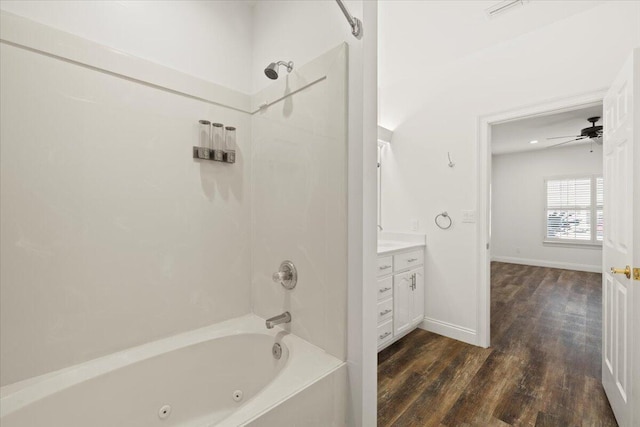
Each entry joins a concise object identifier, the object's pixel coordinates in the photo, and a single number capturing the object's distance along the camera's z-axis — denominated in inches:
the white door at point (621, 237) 52.5
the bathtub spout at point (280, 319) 58.9
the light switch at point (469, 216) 101.0
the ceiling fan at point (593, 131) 148.9
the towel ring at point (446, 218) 107.7
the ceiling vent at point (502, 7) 78.5
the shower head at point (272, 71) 52.2
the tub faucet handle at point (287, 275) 58.8
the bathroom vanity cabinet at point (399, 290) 91.6
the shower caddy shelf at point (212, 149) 62.2
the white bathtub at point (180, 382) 41.2
